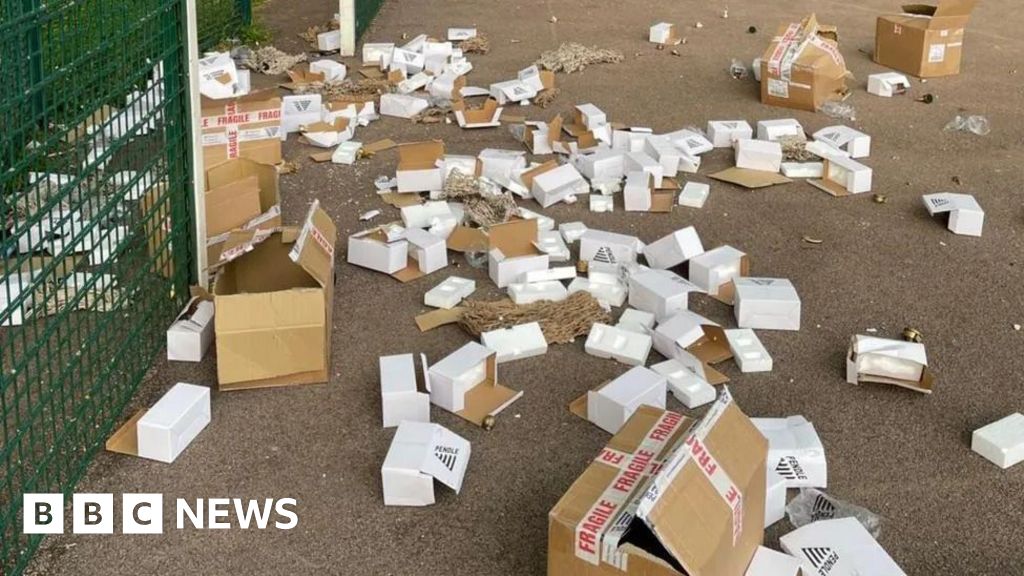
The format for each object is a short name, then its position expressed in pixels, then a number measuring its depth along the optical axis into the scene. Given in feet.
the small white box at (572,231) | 14.88
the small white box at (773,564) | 8.45
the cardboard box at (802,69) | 20.45
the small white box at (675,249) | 13.99
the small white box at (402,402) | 10.57
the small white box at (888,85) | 21.61
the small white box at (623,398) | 10.50
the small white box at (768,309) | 12.70
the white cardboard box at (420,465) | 9.42
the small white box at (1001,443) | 10.26
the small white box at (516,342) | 11.98
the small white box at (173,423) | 9.98
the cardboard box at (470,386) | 10.89
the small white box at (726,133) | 18.79
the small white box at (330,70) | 22.16
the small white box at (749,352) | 11.84
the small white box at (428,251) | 13.91
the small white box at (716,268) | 13.54
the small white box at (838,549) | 8.58
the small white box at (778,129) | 18.65
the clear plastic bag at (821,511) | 9.35
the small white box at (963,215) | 15.31
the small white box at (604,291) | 13.26
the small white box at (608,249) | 14.12
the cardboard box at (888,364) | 11.46
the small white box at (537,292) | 13.10
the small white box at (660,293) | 12.79
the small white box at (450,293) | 13.10
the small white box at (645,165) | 16.62
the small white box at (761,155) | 17.57
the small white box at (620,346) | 11.93
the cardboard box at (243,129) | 15.49
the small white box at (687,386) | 11.15
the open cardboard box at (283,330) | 10.83
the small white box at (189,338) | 11.66
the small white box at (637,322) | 12.51
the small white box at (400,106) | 20.15
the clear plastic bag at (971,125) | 19.79
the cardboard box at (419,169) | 16.19
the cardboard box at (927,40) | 22.38
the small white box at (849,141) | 18.38
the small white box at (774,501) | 9.33
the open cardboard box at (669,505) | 7.44
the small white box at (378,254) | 13.79
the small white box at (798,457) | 9.78
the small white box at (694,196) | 16.31
